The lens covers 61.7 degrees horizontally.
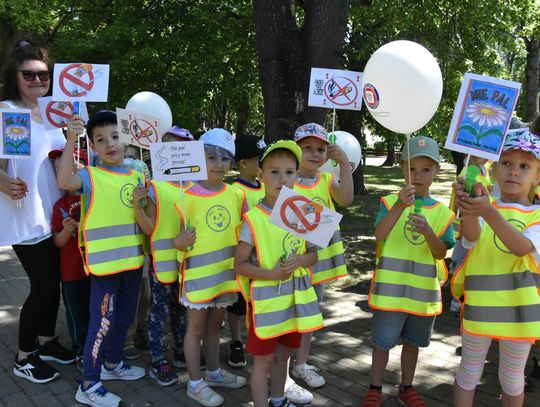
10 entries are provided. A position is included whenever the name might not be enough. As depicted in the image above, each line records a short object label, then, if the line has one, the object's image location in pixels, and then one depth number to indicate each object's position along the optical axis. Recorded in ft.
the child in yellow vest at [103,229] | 10.27
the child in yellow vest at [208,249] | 10.30
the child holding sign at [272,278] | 9.10
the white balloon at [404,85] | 9.50
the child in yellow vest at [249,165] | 11.44
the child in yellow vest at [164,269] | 11.04
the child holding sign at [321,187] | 11.30
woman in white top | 10.98
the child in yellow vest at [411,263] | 9.78
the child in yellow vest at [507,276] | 8.33
